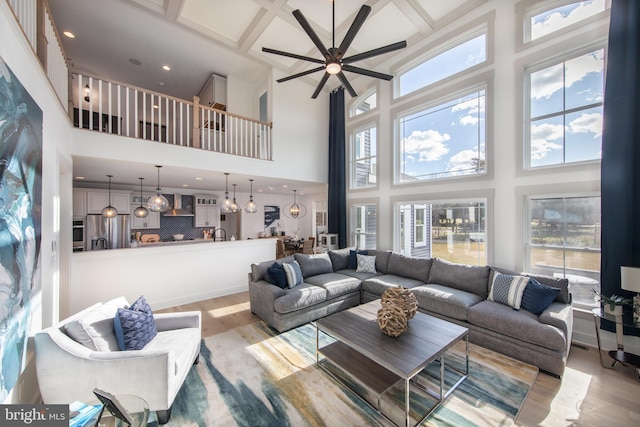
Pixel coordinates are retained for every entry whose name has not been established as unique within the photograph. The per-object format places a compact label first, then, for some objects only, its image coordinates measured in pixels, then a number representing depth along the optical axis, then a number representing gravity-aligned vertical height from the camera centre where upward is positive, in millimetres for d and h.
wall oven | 5840 -491
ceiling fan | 2538 +1838
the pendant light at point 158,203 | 4220 +171
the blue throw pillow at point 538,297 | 2883 -1022
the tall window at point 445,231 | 4266 -368
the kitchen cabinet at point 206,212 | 7809 +24
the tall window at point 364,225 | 6031 -323
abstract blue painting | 1363 -50
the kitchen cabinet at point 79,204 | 5922 +230
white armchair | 1735 -1160
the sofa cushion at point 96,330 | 1924 -940
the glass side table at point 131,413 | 1113 -941
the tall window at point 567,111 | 3188 +1376
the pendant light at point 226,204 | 4887 +161
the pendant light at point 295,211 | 6759 +35
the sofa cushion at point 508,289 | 3068 -1009
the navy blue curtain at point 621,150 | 2760 +694
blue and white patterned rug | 2010 -1674
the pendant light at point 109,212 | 5105 +26
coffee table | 2049 -1219
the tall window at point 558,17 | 3221 +2695
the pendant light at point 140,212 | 5104 +22
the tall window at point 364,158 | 6004 +1343
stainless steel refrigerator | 5953 -473
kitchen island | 3742 -1033
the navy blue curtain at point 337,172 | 6375 +1059
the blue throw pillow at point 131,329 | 2109 -1013
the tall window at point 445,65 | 4281 +2781
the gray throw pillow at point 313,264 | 4523 -986
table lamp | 2488 -731
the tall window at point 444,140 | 4301 +1380
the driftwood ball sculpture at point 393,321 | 2396 -1070
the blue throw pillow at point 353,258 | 5156 -977
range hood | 7289 +89
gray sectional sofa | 2643 -1208
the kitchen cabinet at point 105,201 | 6137 +322
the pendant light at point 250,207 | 5176 +115
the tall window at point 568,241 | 3188 -413
